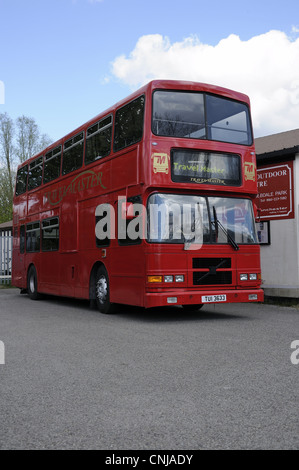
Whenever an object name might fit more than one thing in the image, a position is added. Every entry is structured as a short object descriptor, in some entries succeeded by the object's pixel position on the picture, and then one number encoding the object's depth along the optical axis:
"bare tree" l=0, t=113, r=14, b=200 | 49.47
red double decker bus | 10.34
